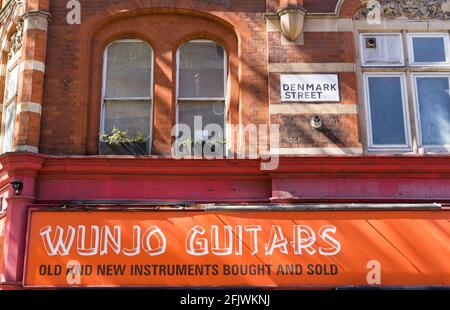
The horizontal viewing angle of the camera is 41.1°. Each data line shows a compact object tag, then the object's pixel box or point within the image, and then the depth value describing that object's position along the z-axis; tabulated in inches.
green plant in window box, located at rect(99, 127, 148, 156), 368.8
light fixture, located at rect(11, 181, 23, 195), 343.3
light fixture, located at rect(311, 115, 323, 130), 365.7
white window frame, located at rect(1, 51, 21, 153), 390.0
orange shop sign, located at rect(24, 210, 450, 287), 329.4
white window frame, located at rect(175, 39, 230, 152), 381.5
